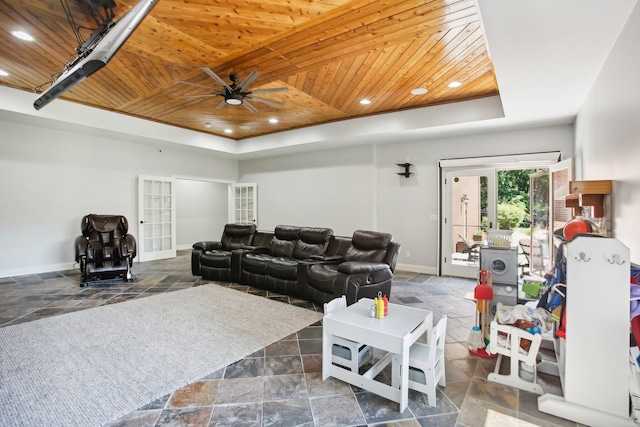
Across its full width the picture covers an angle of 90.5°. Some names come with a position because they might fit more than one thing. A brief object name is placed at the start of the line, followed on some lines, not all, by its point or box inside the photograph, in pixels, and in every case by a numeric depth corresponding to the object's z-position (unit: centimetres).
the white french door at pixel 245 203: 888
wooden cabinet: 261
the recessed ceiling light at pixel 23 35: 321
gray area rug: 206
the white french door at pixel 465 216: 566
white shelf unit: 182
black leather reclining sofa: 391
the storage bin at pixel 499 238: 326
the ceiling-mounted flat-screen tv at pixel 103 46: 221
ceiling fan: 378
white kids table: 204
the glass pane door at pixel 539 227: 513
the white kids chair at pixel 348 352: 235
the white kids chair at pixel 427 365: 209
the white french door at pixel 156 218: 732
